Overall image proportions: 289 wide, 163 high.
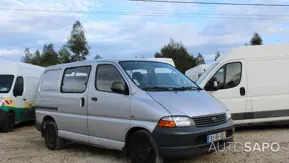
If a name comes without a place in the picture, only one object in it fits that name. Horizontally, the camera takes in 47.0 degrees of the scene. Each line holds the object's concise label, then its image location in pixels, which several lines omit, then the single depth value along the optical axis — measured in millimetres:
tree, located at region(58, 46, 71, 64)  42403
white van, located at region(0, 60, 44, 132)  11625
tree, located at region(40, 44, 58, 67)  46394
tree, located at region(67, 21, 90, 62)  41156
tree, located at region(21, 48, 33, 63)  49425
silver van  5145
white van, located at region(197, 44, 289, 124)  9141
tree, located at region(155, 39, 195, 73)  56594
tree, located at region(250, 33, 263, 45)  47350
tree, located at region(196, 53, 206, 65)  60362
